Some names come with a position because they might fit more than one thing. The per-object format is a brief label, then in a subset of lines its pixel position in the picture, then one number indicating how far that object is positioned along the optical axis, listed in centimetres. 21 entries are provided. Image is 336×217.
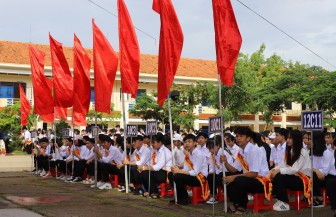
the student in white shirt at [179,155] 1328
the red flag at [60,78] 1727
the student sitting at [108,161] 1432
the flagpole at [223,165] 948
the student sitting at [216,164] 1072
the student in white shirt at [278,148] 1026
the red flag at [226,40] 987
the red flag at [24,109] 2177
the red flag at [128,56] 1289
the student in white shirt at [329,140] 1145
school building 3788
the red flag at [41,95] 1838
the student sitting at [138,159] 1277
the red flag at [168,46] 1091
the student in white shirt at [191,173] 1071
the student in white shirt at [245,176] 932
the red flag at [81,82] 1547
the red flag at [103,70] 1388
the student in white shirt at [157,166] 1212
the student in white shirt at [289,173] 962
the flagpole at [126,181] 1281
